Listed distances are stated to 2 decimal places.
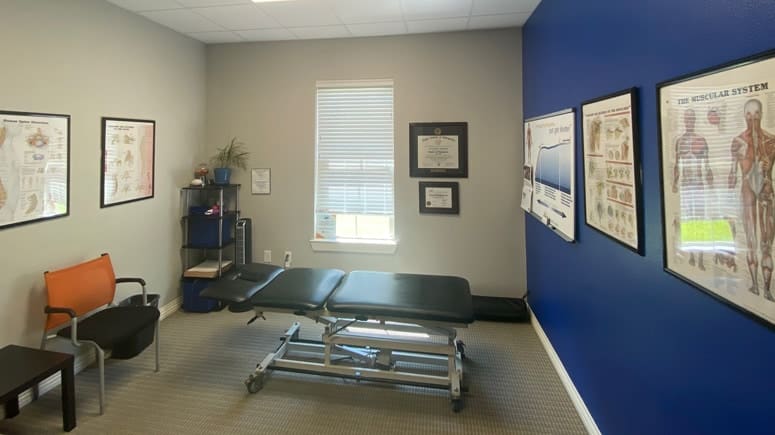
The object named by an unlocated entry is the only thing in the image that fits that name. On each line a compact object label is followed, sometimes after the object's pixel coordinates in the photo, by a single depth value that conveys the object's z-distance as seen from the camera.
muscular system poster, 0.92
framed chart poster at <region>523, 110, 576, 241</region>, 2.30
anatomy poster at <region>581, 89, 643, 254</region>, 1.54
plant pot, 3.89
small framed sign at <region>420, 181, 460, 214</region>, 3.77
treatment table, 2.31
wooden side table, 1.82
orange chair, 2.27
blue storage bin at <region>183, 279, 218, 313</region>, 3.75
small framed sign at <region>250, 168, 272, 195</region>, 4.07
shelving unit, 3.74
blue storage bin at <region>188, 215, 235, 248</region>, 3.74
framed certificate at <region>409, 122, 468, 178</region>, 3.73
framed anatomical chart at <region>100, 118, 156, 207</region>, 2.93
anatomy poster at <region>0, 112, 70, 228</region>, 2.24
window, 3.88
